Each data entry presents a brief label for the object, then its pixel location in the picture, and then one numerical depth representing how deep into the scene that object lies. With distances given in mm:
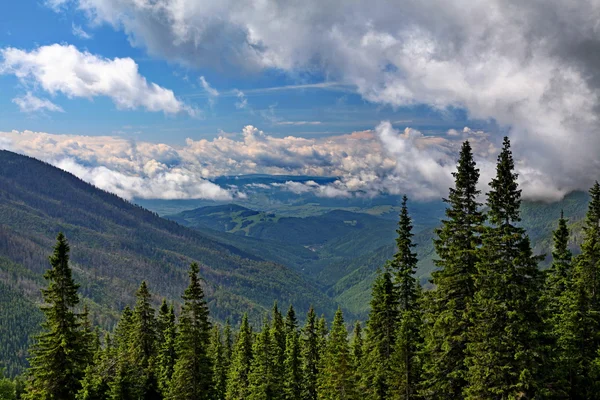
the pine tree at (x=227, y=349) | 93662
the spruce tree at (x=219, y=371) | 84812
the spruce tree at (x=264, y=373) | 67875
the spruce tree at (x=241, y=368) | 74312
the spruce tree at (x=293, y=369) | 69625
